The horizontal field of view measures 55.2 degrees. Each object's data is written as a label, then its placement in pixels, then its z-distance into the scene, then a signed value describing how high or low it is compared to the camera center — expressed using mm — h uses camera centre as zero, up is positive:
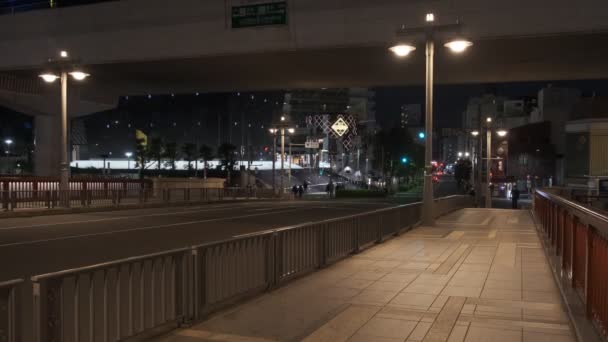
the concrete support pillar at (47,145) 41719 +1430
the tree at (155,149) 74875 +2055
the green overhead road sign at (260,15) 27984 +7371
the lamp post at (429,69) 18000 +3261
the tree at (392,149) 89188 +2499
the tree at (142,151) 69250 +1695
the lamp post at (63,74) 26969 +4276
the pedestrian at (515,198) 48281 -2735
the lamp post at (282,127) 52875 +3563
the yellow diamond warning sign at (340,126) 85750 +5748
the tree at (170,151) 79125 +1925
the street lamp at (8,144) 89212 +3255
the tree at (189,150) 78938 +2137
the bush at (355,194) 61906 -3095
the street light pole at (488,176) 43094 -855
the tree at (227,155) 76375 +1323
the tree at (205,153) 77688 +1638
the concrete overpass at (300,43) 25647 +6050
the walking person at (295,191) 58284 -2652
